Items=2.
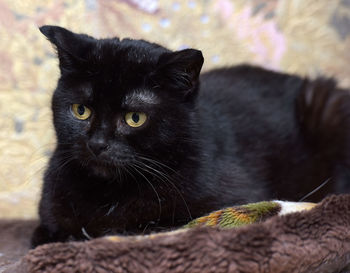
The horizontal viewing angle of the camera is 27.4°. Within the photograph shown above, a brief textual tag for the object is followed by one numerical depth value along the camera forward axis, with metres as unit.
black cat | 0.49
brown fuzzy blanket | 0.42
